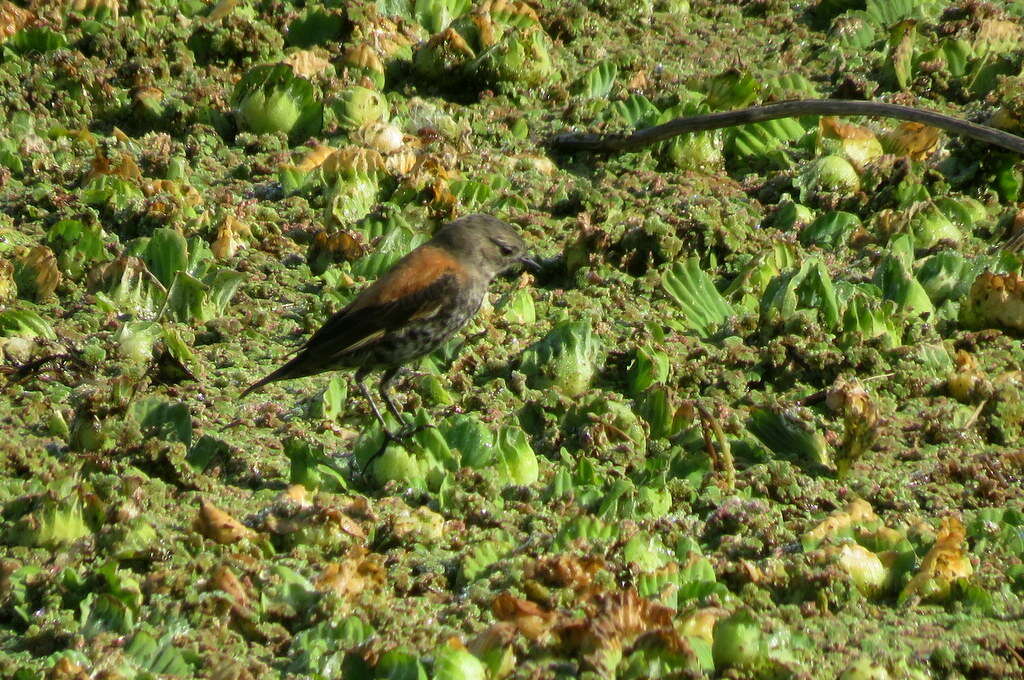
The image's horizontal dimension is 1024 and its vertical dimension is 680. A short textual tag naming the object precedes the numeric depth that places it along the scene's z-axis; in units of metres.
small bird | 11.52
